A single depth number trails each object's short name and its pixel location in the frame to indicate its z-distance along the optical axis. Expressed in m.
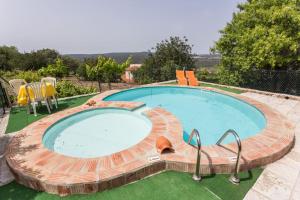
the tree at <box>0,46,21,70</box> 29.66
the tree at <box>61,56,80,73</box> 37.91
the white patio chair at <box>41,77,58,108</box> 7.23
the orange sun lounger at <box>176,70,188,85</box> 11.17
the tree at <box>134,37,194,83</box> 16.52
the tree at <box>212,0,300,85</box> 9.41
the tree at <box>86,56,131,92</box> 12.16
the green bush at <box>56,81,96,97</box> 9.68
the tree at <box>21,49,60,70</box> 29.27
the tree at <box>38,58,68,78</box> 16.66
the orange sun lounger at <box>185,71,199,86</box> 11.01
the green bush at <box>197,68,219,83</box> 12.82
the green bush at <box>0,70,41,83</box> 11.59
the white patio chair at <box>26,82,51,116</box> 6.42
